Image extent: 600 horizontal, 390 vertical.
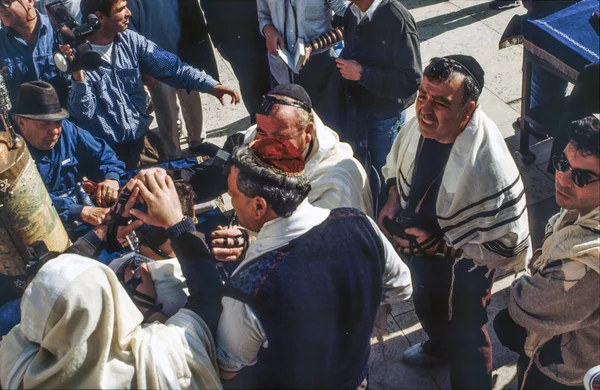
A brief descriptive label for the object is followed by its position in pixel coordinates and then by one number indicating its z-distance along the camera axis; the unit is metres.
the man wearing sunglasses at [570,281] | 2.44
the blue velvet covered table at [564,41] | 4.20
